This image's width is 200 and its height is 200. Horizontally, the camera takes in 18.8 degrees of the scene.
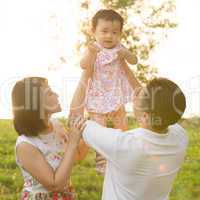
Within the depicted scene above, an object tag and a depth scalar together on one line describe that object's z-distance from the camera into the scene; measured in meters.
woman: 3.80
